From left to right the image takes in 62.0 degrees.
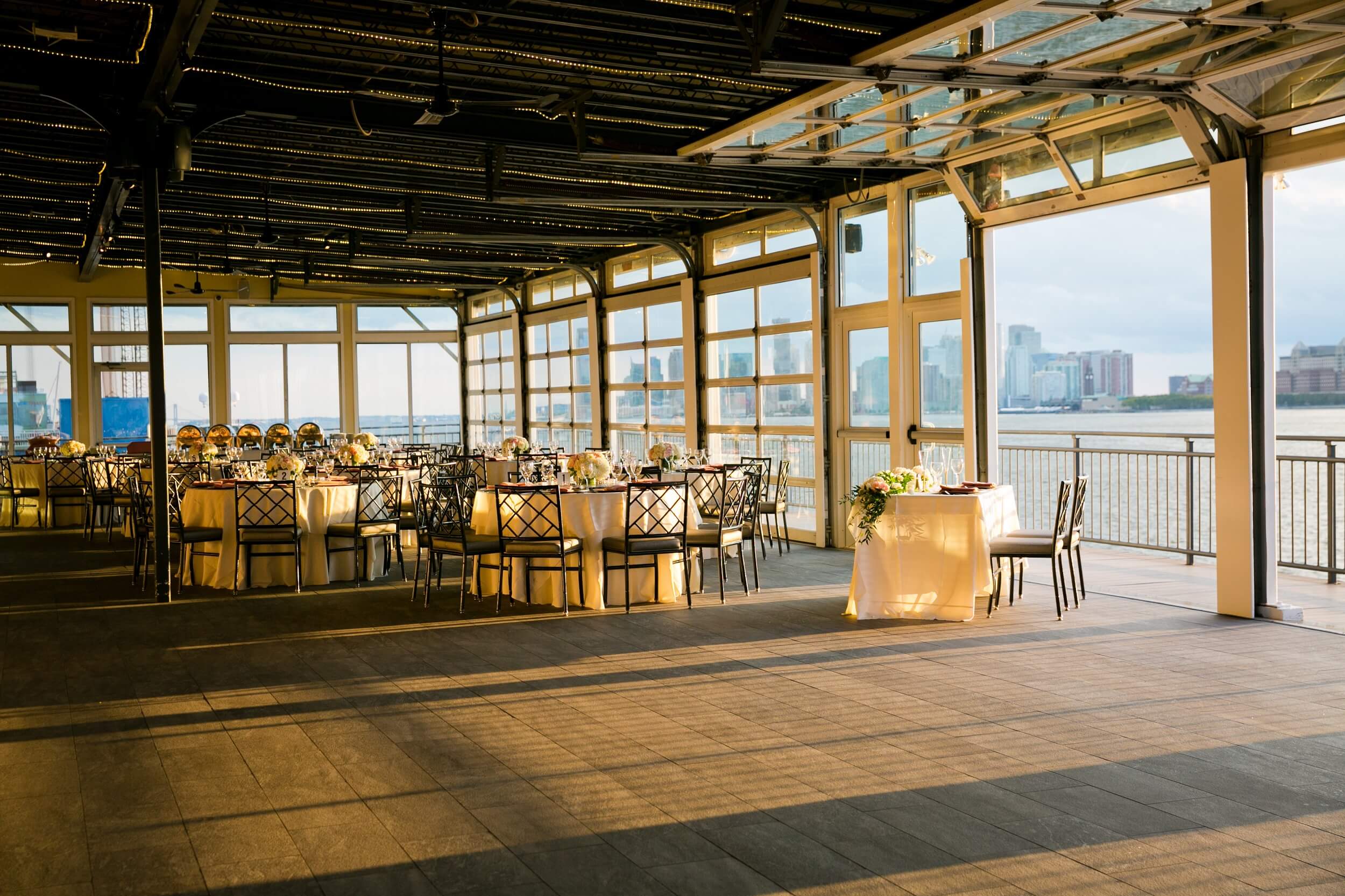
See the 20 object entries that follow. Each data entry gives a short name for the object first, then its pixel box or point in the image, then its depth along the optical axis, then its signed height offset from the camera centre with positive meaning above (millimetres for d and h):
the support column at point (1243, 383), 7434 +292
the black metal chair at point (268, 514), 9445 -576
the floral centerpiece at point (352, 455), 11891 -107
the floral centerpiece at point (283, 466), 9805 -169
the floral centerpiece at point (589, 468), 8688 -221
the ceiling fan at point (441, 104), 6078 +1999
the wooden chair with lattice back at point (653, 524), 8406 -669
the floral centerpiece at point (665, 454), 10234 -144
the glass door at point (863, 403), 11289 +325
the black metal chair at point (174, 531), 9562 -717
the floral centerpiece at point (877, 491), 7742 -398
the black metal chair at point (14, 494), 15773 -593
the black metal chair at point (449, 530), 8422 -693
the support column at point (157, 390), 9172 +490
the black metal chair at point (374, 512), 9820 -650
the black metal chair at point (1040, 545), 7586 -782
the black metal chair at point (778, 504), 11047 -684
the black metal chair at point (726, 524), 8703 -726
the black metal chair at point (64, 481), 15656 -422
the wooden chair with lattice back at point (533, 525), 8328 -638
